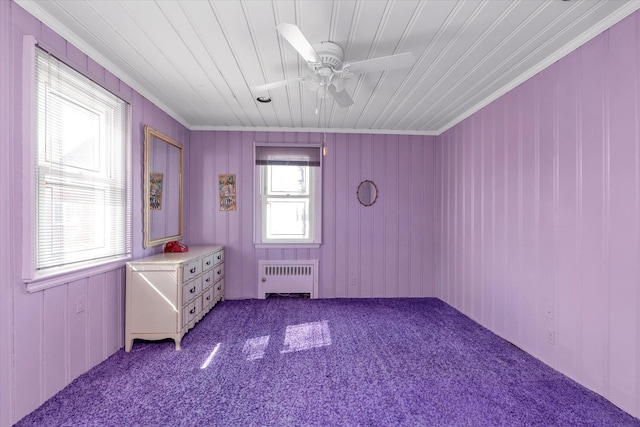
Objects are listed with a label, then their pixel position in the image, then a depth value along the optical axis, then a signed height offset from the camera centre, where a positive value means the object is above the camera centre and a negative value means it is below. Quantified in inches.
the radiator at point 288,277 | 159.9 -35.5
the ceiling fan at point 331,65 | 64.0 +37.5
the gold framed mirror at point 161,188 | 115.3 +11.1
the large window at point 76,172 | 70.8 +11.7
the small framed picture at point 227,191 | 159.8 +12.4
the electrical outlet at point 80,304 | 81.3 -26.1
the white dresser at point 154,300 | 99.3 -30.3
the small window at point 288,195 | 161.2 +10.7
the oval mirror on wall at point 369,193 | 164.7 +12.0
